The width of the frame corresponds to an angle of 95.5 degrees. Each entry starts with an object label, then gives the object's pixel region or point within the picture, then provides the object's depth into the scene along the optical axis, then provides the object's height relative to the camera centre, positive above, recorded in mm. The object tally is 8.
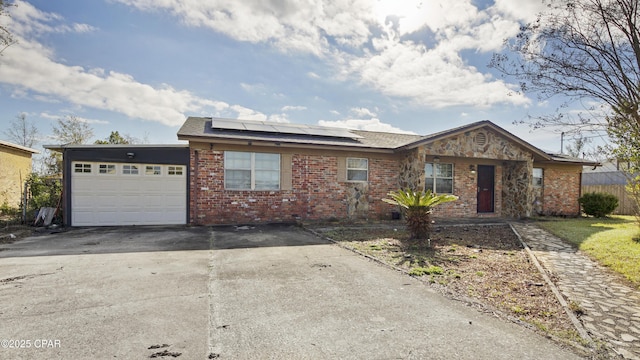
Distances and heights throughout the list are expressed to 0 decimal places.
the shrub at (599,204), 14562 -1200
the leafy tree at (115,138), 22023 +2883
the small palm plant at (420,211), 7598 -871
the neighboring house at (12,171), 12617 +138
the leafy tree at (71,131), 21312 +3280
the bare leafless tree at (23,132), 21438 +3165
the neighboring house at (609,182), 17078 -231
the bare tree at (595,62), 5477 +2464
